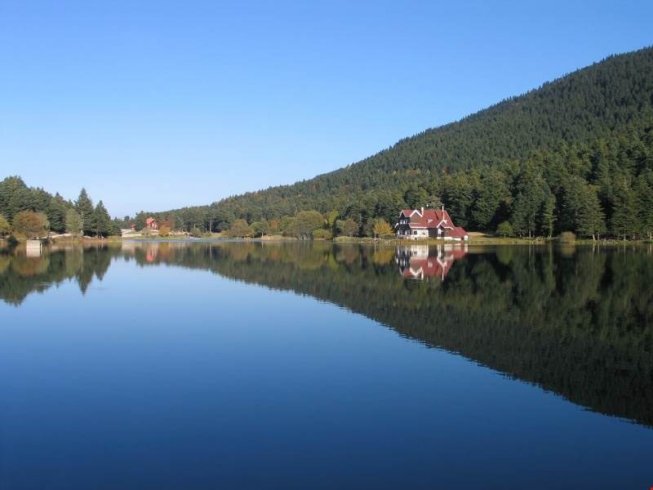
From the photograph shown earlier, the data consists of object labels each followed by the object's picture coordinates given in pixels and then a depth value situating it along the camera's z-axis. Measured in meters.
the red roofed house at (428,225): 114.30
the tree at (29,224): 106.44
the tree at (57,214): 122.56
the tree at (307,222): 146.00
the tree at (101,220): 132.50
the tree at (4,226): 107.06
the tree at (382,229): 122.62
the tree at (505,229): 102.25
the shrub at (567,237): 94.06
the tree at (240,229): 168.12
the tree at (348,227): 132.38
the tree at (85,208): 128.50
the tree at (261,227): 165.75
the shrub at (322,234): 142.57
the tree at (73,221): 122.31
